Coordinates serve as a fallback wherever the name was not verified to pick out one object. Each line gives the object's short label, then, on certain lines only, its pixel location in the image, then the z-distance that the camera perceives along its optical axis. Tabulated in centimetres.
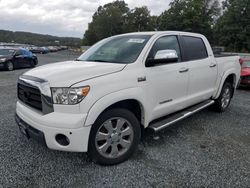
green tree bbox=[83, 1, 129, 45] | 6525
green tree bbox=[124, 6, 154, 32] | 6525
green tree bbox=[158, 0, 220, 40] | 4666
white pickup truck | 257
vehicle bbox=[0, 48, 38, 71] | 1375
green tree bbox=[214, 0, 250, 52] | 3017
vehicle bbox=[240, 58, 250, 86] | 844
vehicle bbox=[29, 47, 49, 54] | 4575
